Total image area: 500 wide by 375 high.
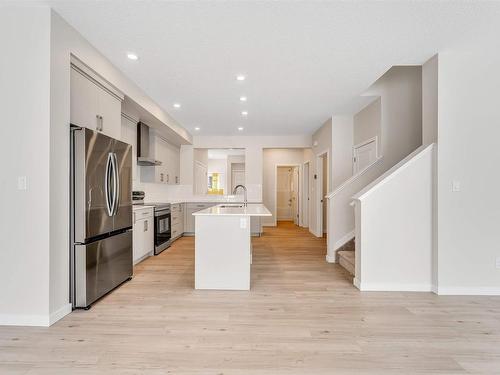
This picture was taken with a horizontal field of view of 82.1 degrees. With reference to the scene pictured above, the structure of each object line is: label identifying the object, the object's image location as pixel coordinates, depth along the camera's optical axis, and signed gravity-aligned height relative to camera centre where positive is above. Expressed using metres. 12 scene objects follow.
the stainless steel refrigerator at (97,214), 2.59 -0.28
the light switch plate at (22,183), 2.34 +0.02
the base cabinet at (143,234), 4.27 -0.76
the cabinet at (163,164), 5.60 +0.51
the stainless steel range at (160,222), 4.99 -0.67
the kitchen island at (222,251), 3.27 -0.74
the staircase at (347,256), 3.79 -1.01
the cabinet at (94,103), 2.77 +0.90
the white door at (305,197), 8.69 -0.35
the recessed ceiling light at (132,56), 3.01 +1.38
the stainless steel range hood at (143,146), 5.09 +0.72
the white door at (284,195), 10.92 -0.36
